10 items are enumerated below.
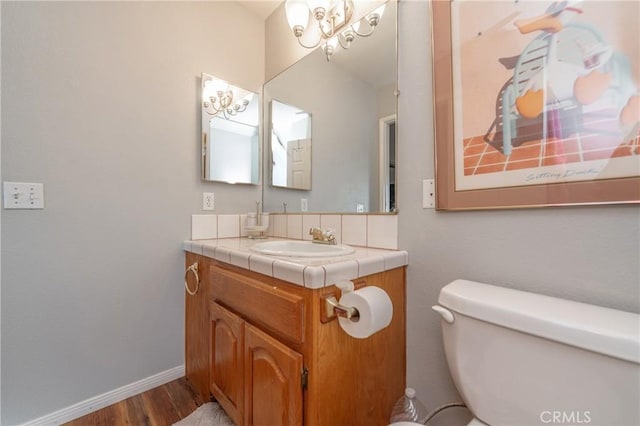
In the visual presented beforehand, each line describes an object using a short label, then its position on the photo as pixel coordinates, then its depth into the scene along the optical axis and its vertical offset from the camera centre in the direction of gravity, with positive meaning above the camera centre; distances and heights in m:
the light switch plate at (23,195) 1.03 +0.09
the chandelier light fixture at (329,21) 1.24 +1.02
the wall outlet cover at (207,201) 1.58 +0.09
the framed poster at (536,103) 0.63 +0.32
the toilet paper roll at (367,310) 0.67 -0.25
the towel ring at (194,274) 1.33 -0.31
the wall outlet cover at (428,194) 0.97 +0.08
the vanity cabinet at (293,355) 0.75 -0.47
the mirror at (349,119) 1.12 +0.47
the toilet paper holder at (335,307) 0.71 -0.26
